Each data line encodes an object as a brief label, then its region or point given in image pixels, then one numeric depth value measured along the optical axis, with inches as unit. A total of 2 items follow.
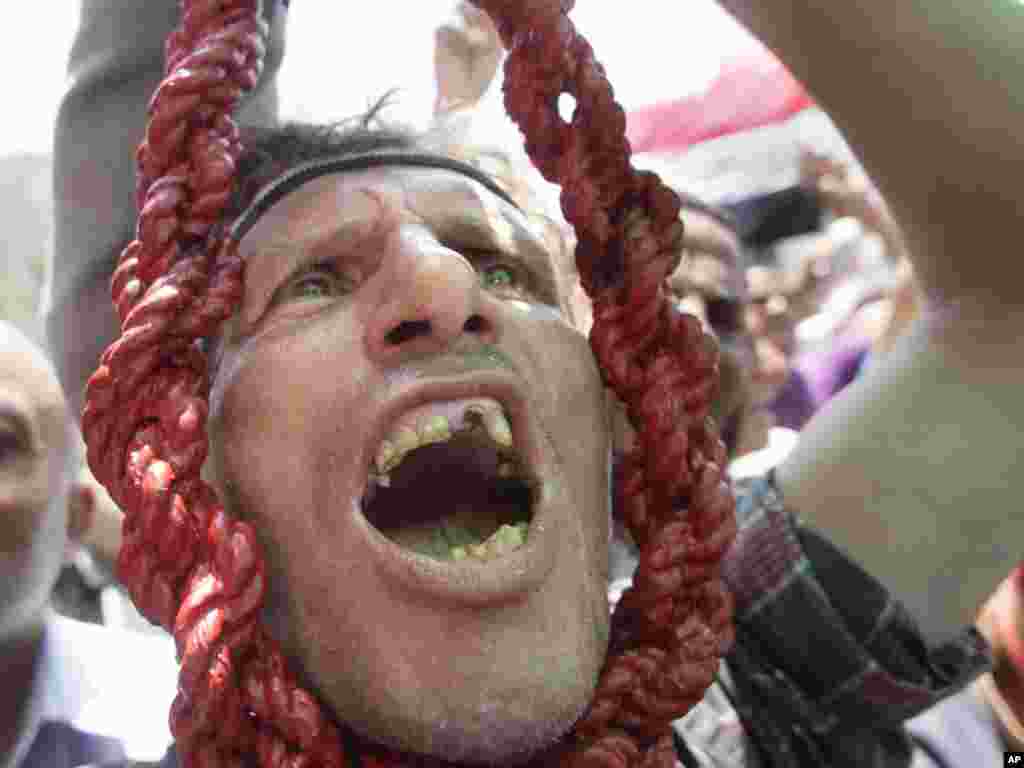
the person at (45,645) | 48.8
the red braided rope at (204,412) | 28.2
